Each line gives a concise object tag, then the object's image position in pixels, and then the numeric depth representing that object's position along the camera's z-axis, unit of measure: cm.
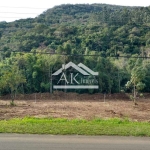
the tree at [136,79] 2106
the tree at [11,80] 2011
